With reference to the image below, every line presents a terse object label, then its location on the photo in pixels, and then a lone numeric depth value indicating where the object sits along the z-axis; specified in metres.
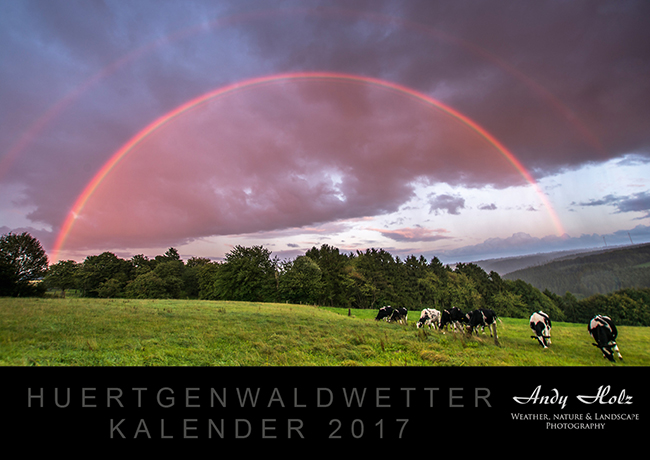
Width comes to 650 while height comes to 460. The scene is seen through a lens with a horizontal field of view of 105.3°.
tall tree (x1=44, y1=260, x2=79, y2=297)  77.00
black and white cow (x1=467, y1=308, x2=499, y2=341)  17.38
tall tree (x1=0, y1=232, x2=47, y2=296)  34.12
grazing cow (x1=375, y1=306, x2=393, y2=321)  28.26
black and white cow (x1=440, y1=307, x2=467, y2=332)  19.22
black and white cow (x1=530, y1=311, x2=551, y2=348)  13.73
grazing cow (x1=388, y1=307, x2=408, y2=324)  25.88
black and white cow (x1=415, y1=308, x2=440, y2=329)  21.54
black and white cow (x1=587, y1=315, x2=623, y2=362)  11.21
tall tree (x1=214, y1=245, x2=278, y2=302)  65.00
